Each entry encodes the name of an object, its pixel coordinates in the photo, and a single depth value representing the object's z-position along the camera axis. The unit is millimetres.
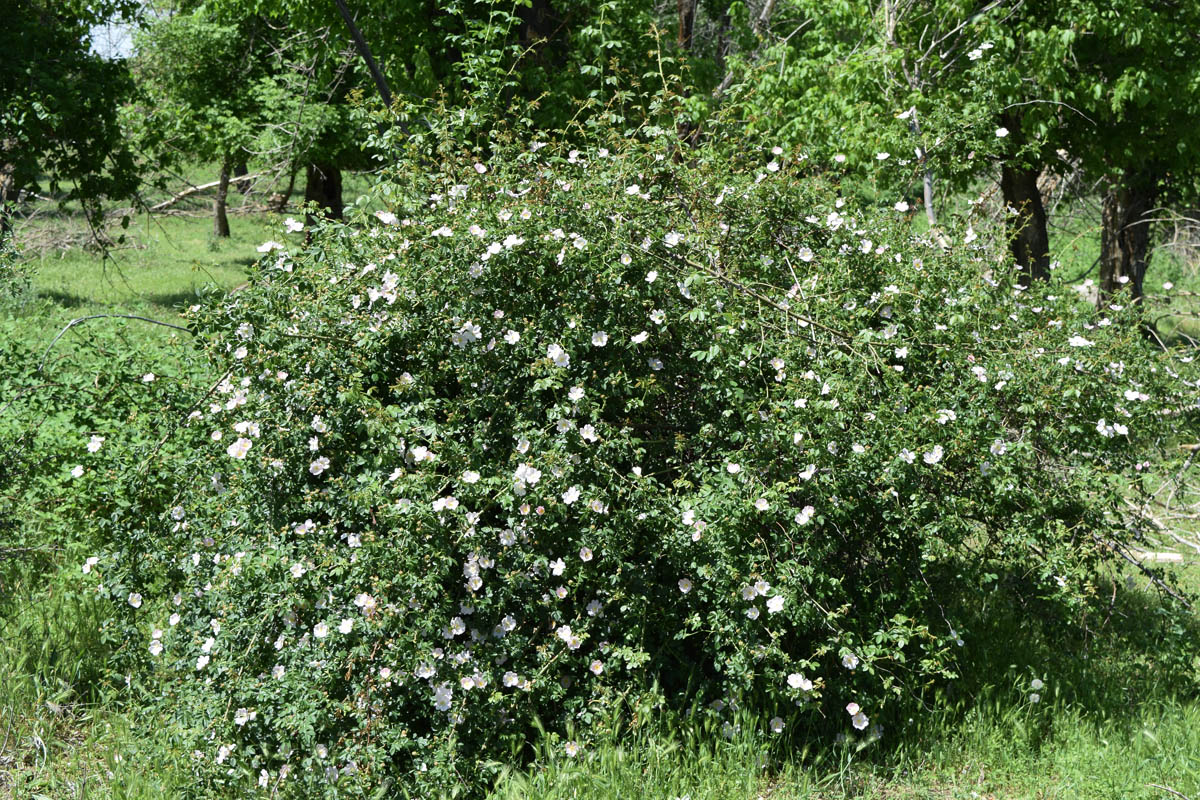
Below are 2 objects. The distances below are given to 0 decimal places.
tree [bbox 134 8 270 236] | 15102
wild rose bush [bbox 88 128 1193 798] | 3012
